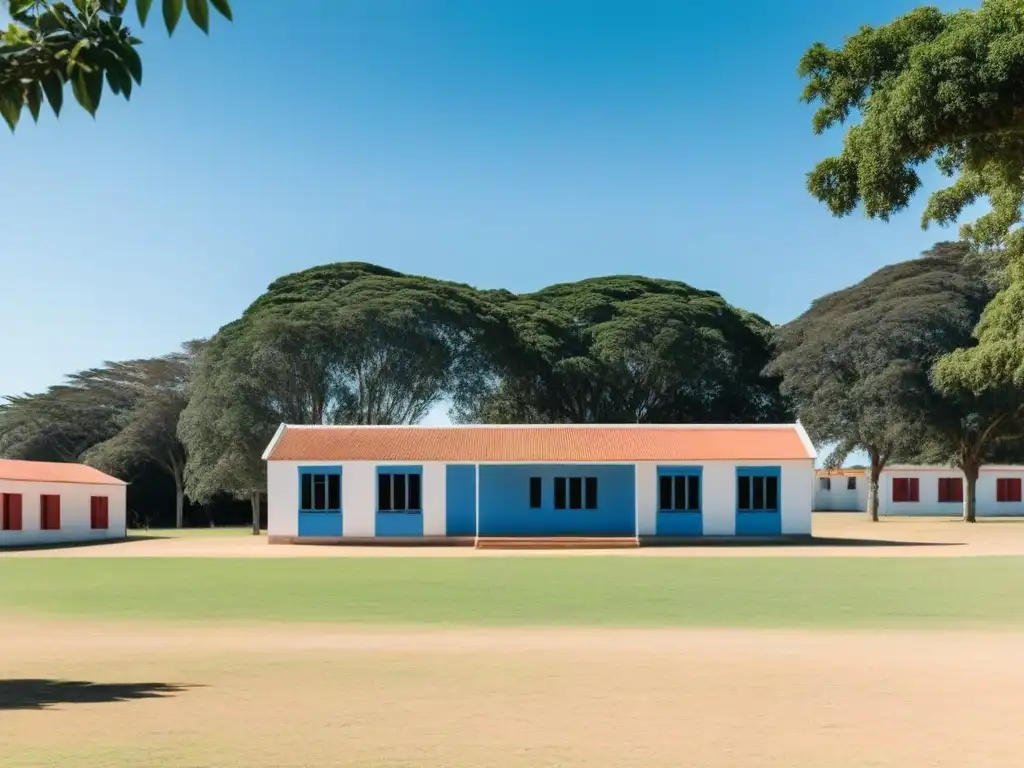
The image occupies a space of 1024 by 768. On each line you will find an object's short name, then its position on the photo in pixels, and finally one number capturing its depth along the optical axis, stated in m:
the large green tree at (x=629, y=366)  55.78
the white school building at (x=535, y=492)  38.19
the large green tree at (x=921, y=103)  14.34
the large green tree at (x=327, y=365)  48.03
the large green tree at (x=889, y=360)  50.06
